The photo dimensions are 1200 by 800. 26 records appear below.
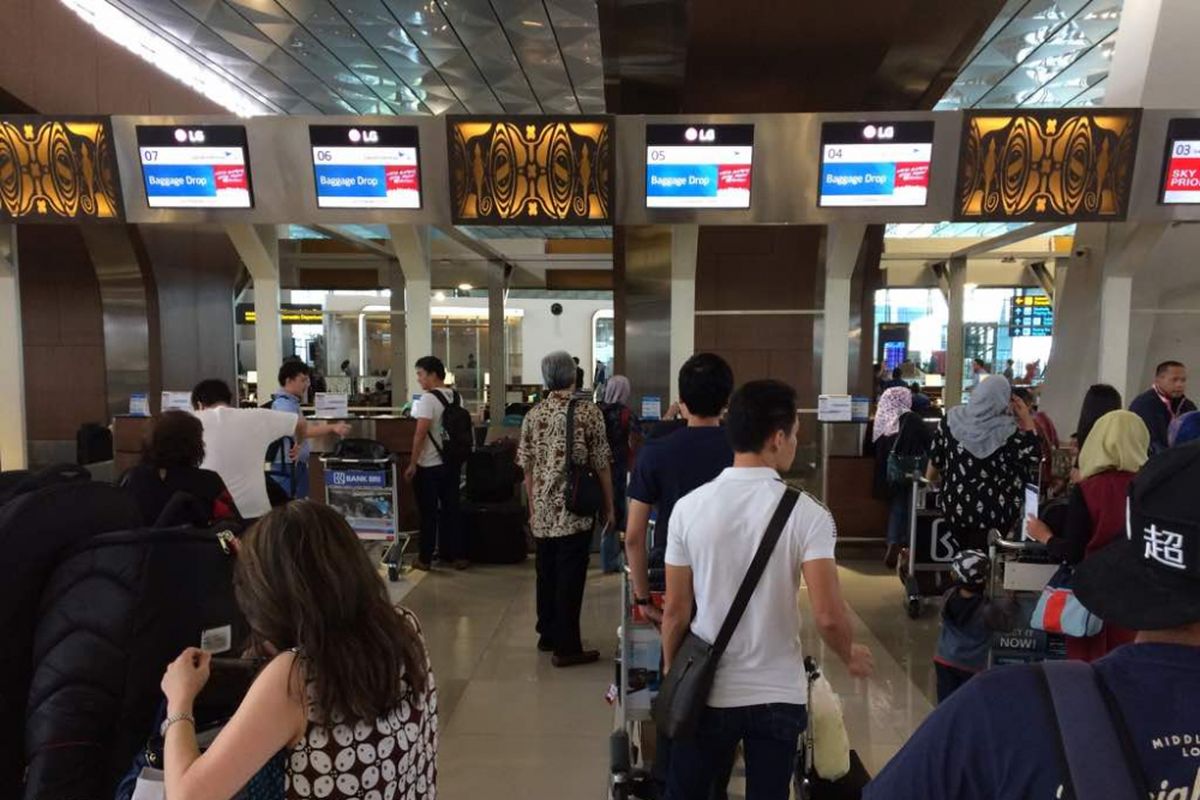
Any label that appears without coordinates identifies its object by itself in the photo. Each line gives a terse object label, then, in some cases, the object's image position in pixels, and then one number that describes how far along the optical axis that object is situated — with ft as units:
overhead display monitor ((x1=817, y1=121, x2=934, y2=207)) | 19.31
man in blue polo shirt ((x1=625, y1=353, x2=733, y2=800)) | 8.34
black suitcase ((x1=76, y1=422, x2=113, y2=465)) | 27.50
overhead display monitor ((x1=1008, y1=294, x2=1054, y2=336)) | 61.67
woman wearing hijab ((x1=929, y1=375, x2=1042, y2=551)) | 12.46
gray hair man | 13.41
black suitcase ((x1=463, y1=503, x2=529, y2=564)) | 20.79
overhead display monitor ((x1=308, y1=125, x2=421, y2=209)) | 19.84
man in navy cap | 2.51
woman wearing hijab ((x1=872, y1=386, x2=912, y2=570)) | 19.43
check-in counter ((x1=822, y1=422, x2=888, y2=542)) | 21.84
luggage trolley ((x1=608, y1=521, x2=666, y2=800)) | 8.17
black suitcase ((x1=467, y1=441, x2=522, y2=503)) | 21.08
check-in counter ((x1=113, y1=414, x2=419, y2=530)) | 22.24
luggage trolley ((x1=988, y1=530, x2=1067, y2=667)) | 9.61
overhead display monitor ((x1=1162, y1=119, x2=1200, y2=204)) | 19.16
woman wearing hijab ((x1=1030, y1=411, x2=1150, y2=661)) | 8.33
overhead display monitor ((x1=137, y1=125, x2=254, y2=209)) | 19.99
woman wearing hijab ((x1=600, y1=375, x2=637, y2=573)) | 18.70
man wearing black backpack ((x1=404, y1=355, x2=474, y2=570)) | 19.12
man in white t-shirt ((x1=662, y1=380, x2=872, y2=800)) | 6.06
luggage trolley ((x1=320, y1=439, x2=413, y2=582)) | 18.67
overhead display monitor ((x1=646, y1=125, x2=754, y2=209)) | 19.35
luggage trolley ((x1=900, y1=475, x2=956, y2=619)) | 16.80
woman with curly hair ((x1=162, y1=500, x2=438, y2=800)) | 3.94
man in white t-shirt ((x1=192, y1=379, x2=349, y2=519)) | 12.38
